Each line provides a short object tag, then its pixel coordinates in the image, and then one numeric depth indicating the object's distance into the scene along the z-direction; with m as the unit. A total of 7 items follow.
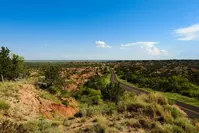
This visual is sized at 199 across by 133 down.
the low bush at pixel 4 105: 9.52
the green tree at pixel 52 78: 23.91
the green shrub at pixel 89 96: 22.96
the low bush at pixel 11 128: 5.82
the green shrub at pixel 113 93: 23.67
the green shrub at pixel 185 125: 6.75
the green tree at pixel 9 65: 23.56
